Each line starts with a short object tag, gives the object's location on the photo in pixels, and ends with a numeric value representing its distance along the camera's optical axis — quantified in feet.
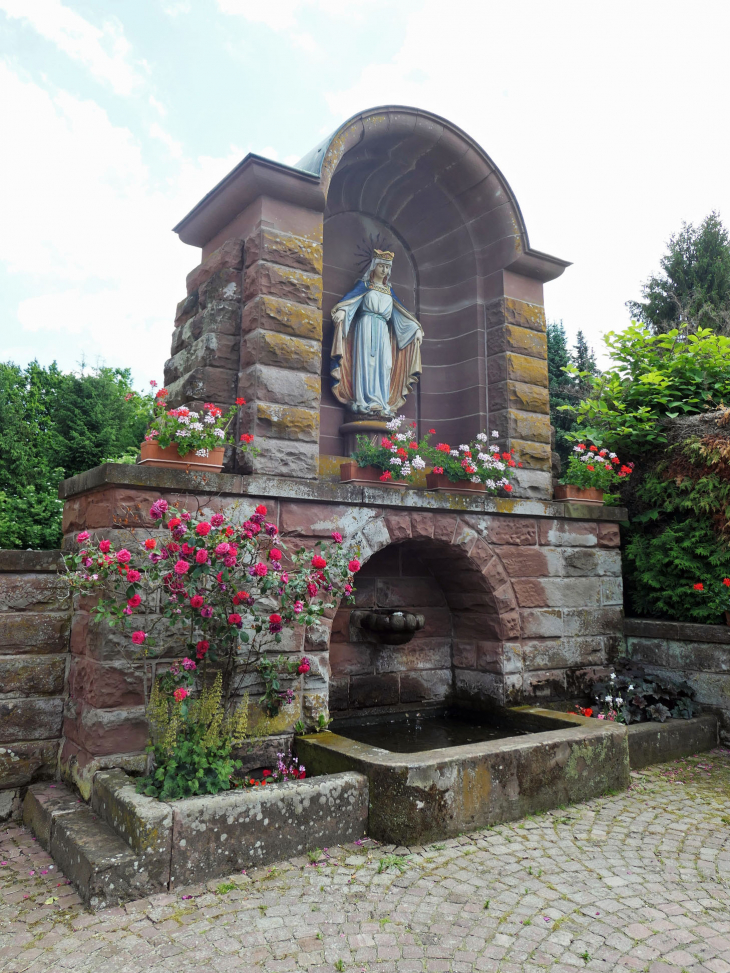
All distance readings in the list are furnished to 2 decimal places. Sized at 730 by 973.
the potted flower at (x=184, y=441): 13.41
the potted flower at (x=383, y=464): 16.02
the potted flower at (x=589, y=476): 20.30
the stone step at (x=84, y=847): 9.21
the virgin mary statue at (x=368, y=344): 19.65
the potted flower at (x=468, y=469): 17.39
